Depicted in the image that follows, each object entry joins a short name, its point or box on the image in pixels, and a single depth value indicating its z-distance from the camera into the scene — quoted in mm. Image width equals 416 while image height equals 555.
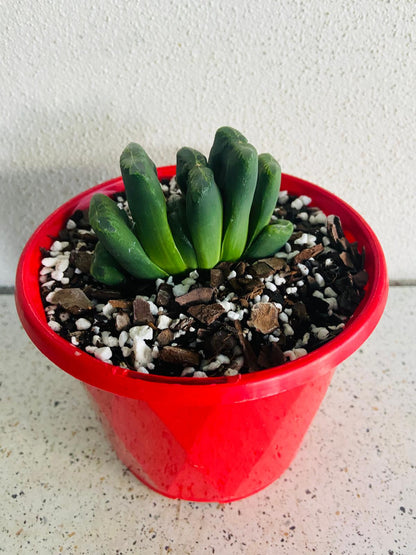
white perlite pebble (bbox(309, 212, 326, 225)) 227
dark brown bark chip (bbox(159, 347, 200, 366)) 171
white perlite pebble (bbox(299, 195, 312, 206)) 239
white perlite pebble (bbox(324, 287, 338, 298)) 197
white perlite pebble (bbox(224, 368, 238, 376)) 163
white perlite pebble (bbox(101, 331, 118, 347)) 178
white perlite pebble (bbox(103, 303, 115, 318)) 190
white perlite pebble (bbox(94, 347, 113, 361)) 170
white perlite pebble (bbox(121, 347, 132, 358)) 175
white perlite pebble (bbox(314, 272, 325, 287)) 200
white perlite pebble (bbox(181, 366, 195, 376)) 167
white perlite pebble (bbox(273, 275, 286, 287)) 197
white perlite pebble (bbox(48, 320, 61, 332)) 182
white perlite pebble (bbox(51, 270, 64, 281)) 204
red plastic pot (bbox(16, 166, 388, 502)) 157
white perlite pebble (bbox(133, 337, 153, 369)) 171
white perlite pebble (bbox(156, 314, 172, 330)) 182
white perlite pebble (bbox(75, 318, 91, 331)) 185
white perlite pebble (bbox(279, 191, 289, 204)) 240
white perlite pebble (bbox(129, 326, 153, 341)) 177
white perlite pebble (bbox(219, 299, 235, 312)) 184
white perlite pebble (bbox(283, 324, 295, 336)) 182
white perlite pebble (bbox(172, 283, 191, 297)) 191
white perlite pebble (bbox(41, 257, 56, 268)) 208
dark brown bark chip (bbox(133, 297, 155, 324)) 183
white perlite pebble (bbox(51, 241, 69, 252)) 219
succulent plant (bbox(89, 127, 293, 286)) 171
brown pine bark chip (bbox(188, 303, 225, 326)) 181
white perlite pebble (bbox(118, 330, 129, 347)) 179
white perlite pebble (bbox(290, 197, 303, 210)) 236
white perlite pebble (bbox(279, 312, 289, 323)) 187
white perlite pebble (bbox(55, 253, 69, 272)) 206
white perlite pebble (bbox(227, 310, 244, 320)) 182
